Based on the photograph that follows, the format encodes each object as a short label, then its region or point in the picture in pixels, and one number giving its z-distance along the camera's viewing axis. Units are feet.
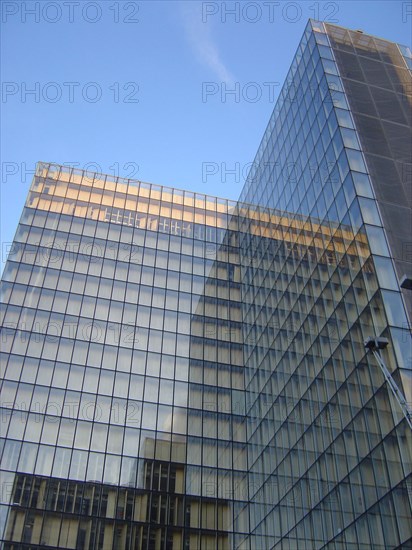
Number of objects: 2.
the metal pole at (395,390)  73.61
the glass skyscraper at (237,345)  88.69
